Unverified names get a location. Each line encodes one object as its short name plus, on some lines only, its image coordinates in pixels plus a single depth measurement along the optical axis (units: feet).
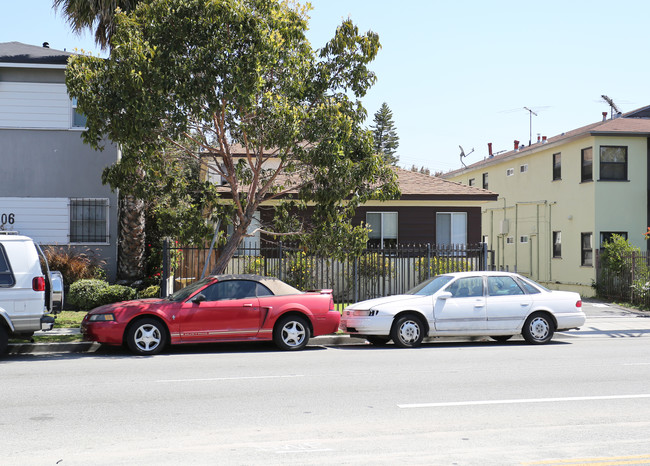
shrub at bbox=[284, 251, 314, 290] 67.82
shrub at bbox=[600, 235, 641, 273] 75.25
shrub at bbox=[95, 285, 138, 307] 59.52
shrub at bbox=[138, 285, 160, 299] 62.44
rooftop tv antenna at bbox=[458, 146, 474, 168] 153.65
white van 37.17
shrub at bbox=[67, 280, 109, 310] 59.21
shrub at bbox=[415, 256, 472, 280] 69.26
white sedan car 43.88
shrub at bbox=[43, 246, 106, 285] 62.80
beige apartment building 88.48
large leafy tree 42.73
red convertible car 39.83
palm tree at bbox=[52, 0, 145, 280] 62.23
